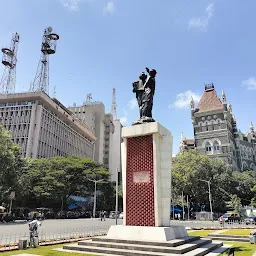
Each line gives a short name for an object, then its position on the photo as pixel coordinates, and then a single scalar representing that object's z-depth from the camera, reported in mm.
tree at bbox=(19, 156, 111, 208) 43062
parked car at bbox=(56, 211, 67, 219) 40825
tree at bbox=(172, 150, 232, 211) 47422
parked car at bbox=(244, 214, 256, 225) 32744
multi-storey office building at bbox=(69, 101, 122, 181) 93625
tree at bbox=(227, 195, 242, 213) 40406
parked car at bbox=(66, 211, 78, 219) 42319
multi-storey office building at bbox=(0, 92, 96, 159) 56875
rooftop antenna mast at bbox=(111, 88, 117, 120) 117312
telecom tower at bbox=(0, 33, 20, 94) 61344
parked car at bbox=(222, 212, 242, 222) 39628
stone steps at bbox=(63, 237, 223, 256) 9508
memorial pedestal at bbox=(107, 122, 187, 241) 11602
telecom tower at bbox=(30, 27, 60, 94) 62969
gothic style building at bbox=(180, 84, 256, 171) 71750
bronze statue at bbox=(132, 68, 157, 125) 13852
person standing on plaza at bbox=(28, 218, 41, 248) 12250
